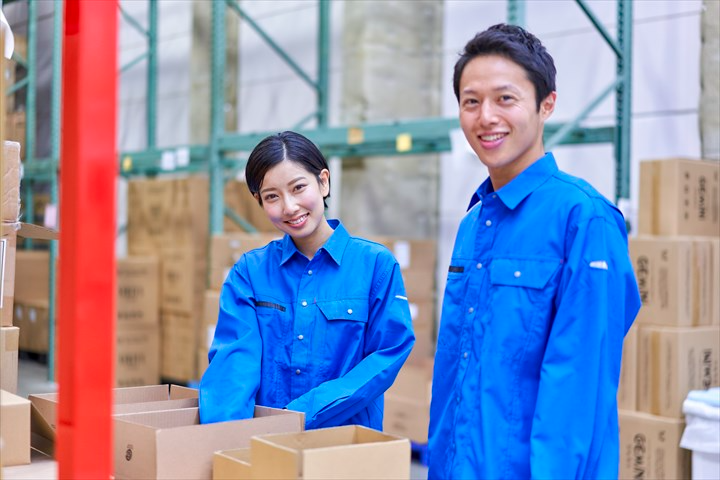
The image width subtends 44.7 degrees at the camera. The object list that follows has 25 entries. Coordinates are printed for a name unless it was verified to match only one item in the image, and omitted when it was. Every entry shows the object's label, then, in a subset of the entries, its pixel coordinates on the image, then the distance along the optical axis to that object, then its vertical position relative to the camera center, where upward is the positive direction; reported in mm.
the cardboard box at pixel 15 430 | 1638 -345
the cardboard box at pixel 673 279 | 3705 -82
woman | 2086 -116
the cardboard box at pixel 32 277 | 8109 -252
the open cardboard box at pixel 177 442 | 1523 -341
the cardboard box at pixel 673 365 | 3688 -451
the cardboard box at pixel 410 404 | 4866 -837
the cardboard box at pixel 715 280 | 3826 -87
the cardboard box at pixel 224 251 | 5688 +13
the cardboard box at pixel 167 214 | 6730 +304
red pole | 1094 -6
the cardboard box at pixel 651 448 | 3660 -805
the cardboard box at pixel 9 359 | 1862 -234
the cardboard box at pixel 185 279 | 6723 -203
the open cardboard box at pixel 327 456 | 1376 -331
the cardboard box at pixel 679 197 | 3785 +275
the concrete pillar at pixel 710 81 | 3912 +806
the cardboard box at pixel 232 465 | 1489 -367
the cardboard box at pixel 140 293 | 6910 -327
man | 1510 -86
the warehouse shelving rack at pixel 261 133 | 4383 +744
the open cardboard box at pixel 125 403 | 1829 -326
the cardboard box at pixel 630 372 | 3801 -493
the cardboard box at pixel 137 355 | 6910 -815
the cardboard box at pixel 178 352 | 6750 -783
